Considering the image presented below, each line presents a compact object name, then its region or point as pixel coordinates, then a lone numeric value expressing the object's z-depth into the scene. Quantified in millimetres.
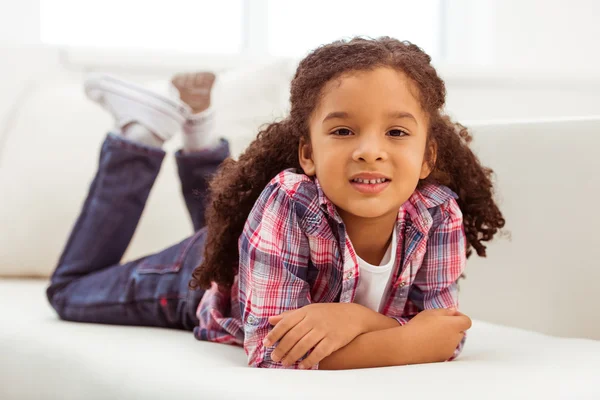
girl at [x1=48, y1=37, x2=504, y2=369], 1292
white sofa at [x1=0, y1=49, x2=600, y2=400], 1188
